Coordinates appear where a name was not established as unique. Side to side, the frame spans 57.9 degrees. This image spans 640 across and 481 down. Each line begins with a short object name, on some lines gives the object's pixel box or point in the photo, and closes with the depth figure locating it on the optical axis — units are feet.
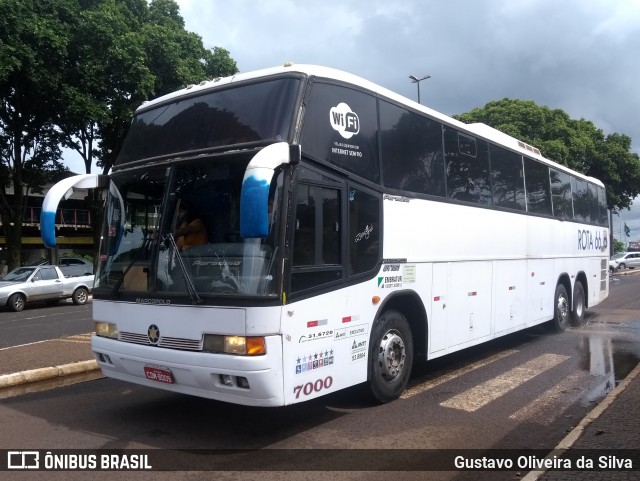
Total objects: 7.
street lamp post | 82.89
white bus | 16.53
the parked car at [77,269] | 69.44
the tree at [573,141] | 108.78
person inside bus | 17.81
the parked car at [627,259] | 155.74
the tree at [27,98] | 60.23
